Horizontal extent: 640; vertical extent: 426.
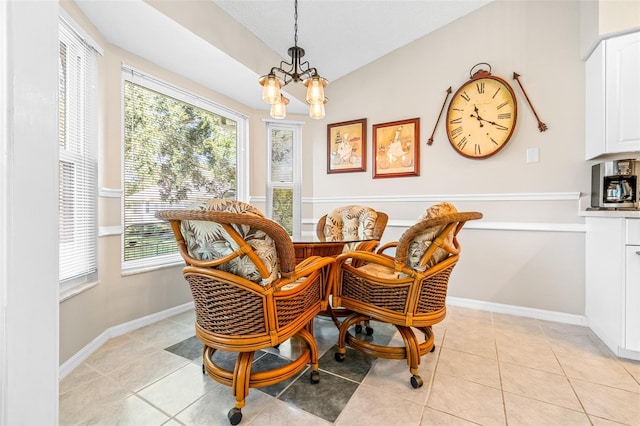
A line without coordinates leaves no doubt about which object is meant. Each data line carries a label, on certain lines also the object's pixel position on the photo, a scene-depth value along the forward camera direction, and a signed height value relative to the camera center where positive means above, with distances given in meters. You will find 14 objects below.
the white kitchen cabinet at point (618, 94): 1.94 +0.86
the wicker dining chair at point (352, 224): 2.44 -0.12
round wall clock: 2.53 +0.91
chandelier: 1.92 +0.86
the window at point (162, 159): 2.32 +0.51
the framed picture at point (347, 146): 3.29 +0.81
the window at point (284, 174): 3.62 +0.49
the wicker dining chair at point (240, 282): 1.15 -0.32
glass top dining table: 1.80 -0.25
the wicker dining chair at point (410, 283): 1.41 -0.42
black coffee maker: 2.01 +0.21
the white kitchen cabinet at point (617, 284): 1.75 -0.50
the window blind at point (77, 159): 1.75 +0.36
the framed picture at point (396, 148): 2.97 +0.71
